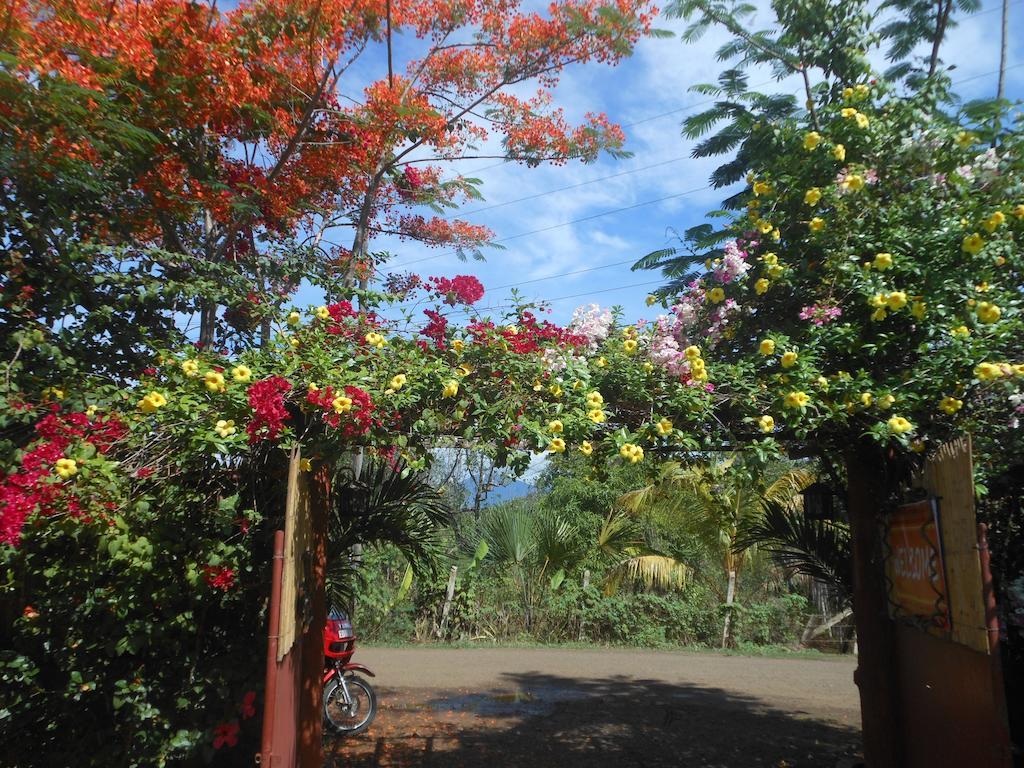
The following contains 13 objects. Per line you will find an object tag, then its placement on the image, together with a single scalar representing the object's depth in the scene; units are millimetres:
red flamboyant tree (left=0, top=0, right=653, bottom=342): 4586
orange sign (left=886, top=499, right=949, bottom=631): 3010
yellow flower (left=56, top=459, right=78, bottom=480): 3150
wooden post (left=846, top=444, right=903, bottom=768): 4262
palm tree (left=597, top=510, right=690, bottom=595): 12250
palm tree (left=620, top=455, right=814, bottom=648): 10781
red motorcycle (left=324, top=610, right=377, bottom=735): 6543
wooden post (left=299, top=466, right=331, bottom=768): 4246
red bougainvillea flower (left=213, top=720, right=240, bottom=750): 3631
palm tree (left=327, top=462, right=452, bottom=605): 5125
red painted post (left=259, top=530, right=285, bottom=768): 2531
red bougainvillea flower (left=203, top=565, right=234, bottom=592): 3598
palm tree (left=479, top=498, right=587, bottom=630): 12297
